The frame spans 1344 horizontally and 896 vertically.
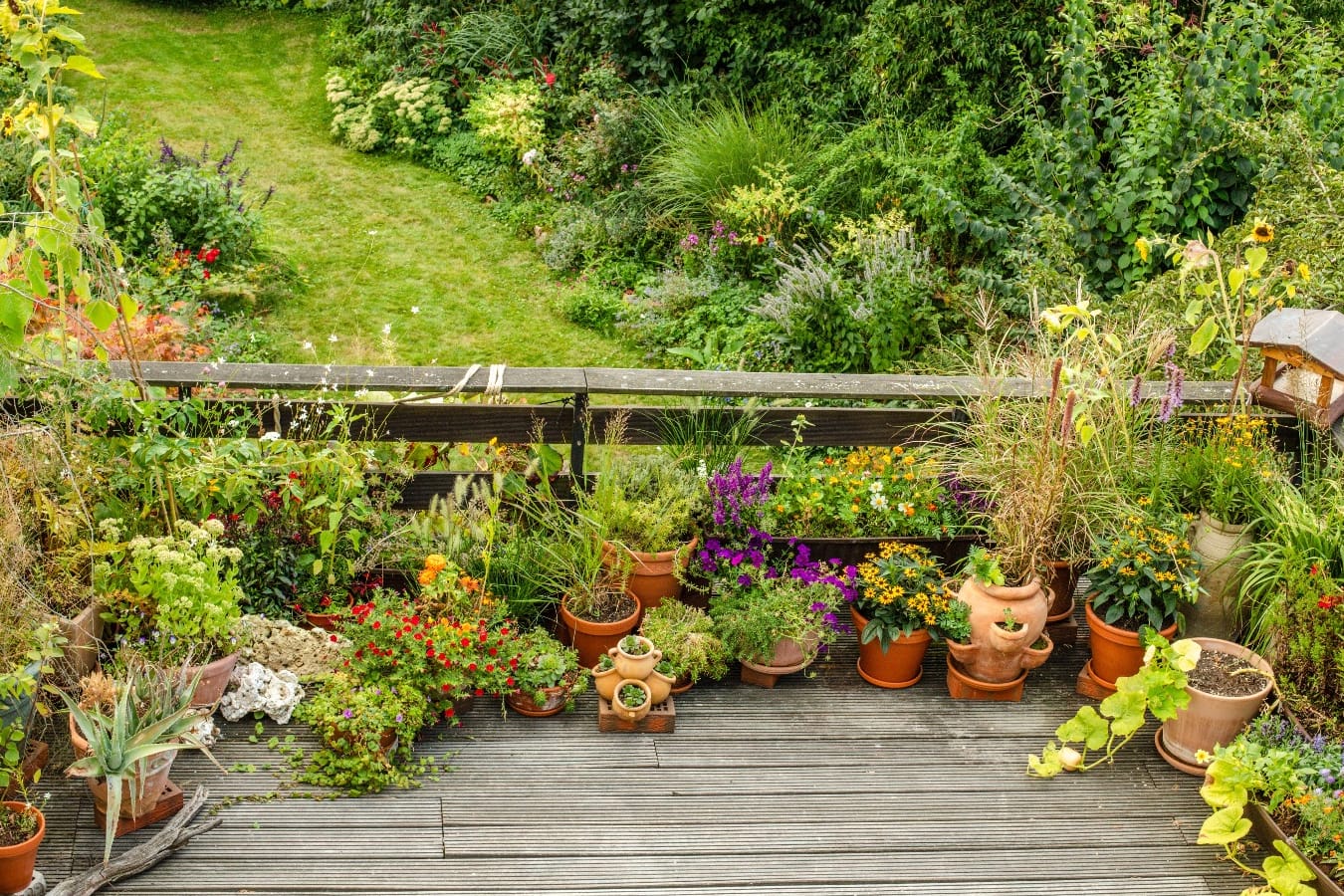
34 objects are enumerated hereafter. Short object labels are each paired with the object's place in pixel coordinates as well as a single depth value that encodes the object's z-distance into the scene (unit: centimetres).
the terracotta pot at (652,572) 411
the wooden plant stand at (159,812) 317
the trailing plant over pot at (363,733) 346
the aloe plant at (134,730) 306
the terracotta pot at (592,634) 399
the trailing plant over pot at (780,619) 393
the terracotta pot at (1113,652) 399
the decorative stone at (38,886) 293
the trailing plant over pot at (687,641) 389
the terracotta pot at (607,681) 382
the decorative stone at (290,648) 381
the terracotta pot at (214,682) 356
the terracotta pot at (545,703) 382
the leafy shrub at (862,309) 726
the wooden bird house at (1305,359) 403
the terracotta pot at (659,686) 381
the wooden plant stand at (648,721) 378
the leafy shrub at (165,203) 789
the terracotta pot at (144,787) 314
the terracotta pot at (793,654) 399
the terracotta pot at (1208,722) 364
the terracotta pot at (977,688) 400
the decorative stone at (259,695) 366
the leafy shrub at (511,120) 994
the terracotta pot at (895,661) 402
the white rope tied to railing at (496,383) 406
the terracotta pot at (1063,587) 427
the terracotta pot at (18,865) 290
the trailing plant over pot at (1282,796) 318
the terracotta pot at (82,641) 351
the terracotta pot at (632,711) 374
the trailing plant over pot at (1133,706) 361
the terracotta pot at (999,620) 393
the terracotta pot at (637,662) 376
